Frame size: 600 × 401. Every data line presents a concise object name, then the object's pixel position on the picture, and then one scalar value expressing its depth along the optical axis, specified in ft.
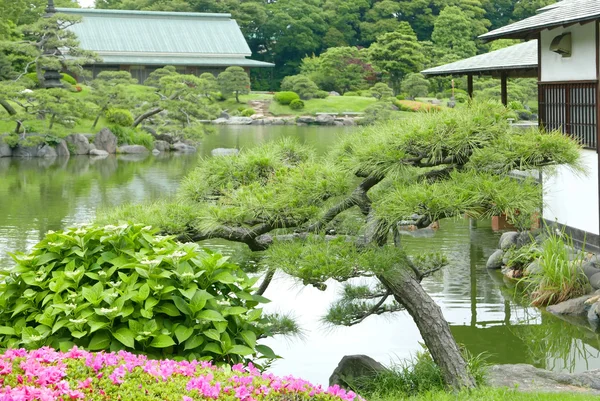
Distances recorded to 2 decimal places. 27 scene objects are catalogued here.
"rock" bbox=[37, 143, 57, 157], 82.69
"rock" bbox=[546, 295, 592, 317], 26.81
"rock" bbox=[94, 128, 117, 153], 88.63
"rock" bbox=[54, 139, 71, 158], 84.43
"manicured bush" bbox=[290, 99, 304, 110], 138.31
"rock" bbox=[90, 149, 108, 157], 86.38
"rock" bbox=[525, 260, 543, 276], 29.88
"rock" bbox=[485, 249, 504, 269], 34.88
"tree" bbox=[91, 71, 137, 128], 90.94
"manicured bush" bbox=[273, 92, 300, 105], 140.15
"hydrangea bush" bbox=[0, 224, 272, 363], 13.62
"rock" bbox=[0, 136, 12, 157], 82.43
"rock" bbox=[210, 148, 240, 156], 80.33
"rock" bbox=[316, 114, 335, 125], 130.31
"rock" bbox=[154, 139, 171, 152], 93.45
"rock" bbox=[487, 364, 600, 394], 18.20
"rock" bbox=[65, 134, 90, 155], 86.74
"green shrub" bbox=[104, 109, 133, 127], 92.32
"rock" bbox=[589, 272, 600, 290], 27.89
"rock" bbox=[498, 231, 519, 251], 35.47
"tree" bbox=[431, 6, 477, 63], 155.02
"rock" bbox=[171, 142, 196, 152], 92.69
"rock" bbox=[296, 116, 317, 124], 131.64
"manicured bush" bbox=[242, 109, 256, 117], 136.05
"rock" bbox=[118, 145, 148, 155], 89.35
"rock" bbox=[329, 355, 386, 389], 19.54
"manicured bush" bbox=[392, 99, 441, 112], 129.92
